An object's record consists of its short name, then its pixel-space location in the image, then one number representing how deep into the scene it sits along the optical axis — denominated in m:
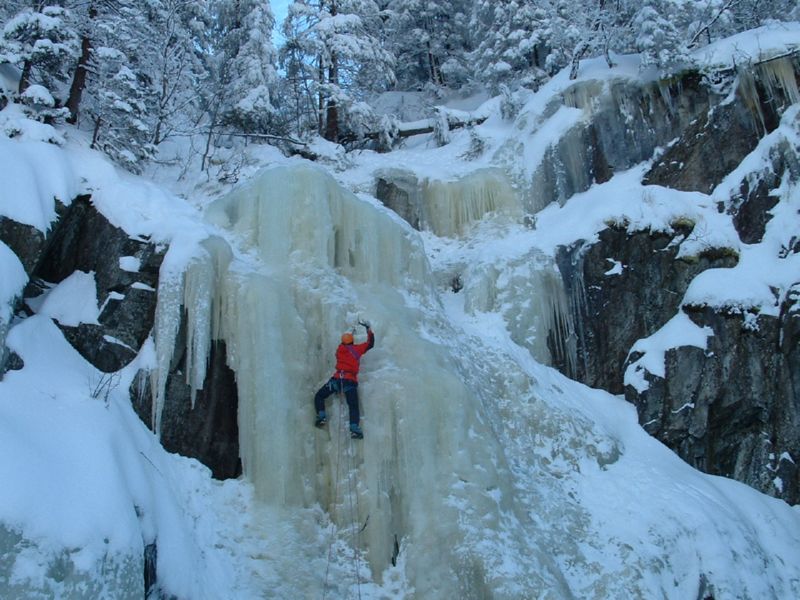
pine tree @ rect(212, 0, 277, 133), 16.91
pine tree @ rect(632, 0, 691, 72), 14.05
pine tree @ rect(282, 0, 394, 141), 17.69
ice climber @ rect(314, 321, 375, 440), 8.69
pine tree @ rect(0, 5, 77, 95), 12.23
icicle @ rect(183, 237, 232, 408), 8.91
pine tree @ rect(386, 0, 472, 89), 25.56
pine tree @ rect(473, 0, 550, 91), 19.50
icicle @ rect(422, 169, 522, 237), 14.39
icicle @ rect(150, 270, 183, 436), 8.66
